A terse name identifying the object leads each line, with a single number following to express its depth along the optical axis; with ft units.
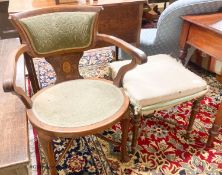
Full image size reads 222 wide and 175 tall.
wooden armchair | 3.73
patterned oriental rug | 4.88
